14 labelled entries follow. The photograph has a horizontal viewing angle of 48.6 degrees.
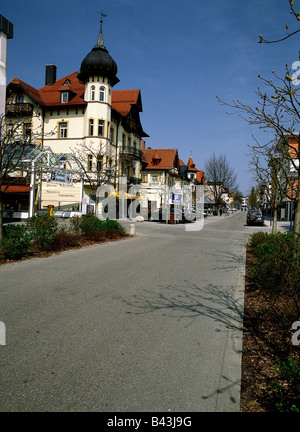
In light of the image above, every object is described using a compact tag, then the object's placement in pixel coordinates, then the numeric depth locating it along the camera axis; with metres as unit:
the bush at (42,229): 11.65
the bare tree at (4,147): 10.38
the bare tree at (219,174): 64.69
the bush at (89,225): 15.58
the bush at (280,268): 5.96
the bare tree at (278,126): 5.80
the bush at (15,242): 10.02
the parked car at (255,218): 34.72
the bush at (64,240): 12.34
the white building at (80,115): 33.53
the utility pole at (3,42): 21.42
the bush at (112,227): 16.88
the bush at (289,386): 2.82
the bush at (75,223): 15.30
